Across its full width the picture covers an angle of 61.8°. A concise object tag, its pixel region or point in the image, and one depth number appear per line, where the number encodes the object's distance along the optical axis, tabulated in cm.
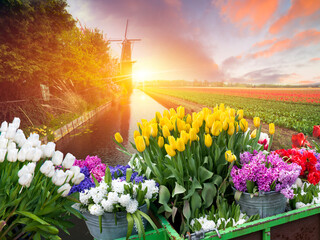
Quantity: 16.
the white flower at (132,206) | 173
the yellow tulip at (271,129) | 236
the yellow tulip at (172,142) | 187
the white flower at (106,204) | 170
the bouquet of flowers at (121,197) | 171
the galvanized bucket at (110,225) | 178
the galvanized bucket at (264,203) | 198
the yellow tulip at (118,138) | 220
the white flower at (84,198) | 180
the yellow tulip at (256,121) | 233
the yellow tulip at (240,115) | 243
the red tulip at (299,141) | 316
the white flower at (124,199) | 170
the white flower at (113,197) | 171
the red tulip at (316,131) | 345
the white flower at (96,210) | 171
